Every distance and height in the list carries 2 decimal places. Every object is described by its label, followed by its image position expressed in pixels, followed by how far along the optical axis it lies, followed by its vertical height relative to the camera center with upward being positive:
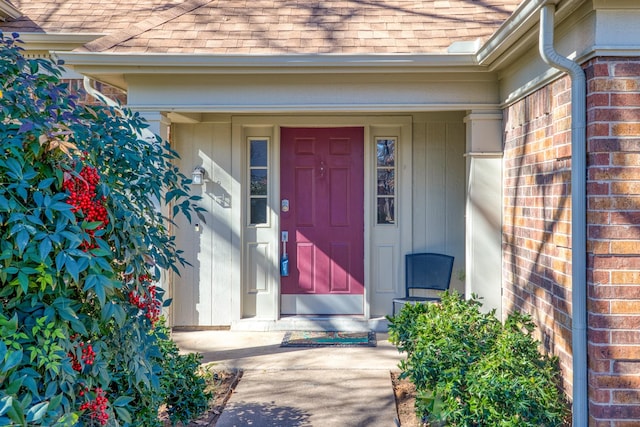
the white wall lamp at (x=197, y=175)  5.95 +0.40
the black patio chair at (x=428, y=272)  5.95 -0.65
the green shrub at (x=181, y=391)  3.34 -1.10
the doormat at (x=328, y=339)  5.52 -1.30
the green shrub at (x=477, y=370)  2.95 -0.91
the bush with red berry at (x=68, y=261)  1.84 -0.17
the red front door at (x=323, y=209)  6.18 +0.03
